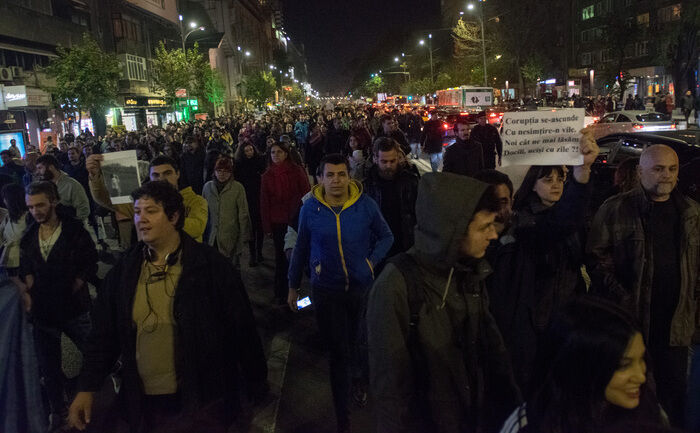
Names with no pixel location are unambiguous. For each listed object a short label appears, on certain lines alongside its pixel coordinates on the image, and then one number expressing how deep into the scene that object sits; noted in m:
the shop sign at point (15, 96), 25.11
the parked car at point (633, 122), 16.98
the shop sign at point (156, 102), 48.09
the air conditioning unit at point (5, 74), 27.18
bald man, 3.63
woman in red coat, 7.09
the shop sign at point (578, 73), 69.19
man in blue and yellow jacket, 4.24
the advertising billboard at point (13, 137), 20.19
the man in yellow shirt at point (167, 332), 2.96
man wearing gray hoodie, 2.36
